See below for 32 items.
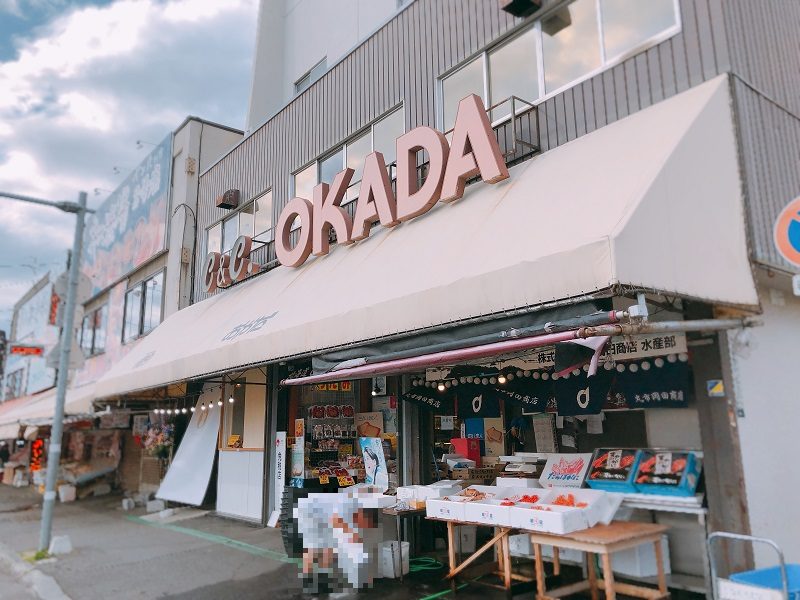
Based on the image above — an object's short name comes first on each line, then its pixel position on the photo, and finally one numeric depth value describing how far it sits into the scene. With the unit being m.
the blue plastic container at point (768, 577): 4.88
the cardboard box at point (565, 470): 7.90
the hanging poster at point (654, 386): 6.82
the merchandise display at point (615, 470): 7.29
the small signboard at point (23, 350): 26.94
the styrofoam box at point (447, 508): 7.60
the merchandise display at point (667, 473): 6.68
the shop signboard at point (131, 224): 19.52
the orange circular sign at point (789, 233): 6.62
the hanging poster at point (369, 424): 12.45
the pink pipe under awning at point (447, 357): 5.36
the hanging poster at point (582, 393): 7.72
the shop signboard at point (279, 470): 12.71
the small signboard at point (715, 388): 6.43
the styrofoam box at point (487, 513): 7.08
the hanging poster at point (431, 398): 9.95
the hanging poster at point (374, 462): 10.98
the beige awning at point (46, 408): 16.52
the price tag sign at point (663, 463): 6.96
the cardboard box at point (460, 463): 9.94
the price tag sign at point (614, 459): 7.59
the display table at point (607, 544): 6.19
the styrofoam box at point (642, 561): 7.02
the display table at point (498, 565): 7.13
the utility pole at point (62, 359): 10.63
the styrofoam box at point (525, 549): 8.05
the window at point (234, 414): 14.77
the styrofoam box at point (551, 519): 6.46
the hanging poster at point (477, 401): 9.27
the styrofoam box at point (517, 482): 8.34
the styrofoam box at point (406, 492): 8.81
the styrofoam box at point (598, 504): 6.79
